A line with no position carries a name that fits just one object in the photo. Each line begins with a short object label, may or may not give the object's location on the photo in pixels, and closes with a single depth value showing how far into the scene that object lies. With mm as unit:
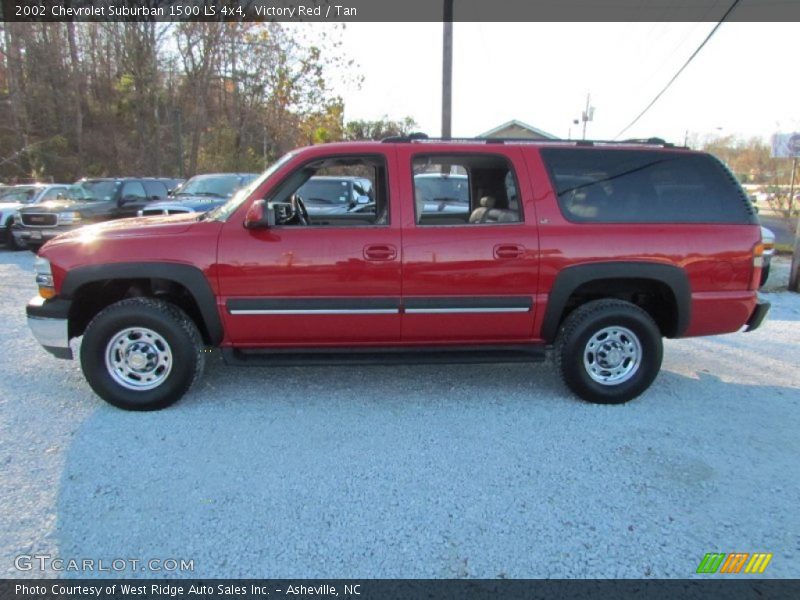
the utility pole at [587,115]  41531
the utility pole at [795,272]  8266
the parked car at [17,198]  12758
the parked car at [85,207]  11391
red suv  3836
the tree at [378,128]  36072
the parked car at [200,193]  10188
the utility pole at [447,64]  13141
